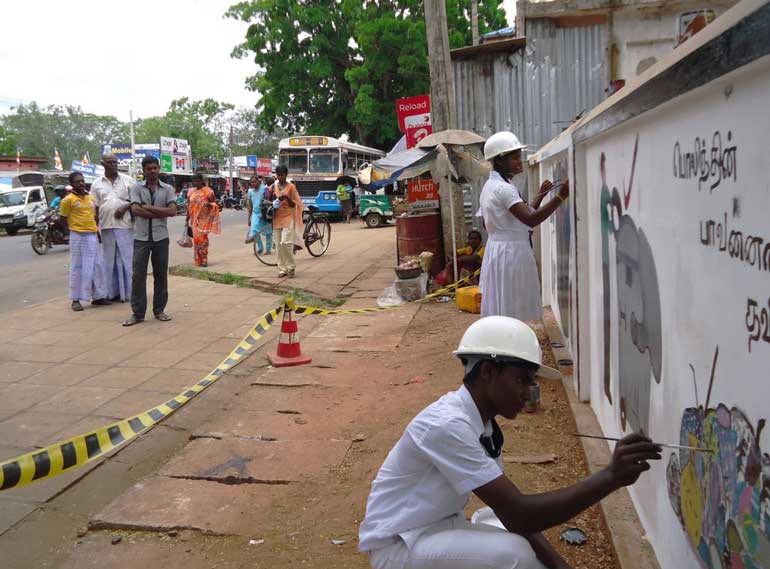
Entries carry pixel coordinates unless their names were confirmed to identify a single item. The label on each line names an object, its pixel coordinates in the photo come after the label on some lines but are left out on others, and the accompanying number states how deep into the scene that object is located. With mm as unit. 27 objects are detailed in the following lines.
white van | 23750
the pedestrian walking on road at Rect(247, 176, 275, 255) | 13125
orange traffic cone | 6418
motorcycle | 16547
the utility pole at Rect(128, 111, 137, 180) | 37591
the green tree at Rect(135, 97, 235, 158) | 71750
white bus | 24656
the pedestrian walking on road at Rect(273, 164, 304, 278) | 11250
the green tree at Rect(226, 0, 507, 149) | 27828
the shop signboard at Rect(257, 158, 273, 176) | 55250
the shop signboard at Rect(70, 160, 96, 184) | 32062
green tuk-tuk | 23484
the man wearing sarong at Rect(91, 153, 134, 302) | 8734
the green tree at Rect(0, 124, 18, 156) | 61188
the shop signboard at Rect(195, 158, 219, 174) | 49791
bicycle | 14070
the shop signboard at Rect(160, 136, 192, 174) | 46219
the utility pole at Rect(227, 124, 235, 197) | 49412
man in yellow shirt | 8820
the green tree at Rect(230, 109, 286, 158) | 73312
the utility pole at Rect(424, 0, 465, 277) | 9797
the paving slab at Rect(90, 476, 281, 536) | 3592
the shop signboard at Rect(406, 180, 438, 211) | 10586
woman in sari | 12936
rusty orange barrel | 10164
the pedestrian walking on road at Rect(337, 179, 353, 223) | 24922
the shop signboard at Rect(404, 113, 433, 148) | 11453
